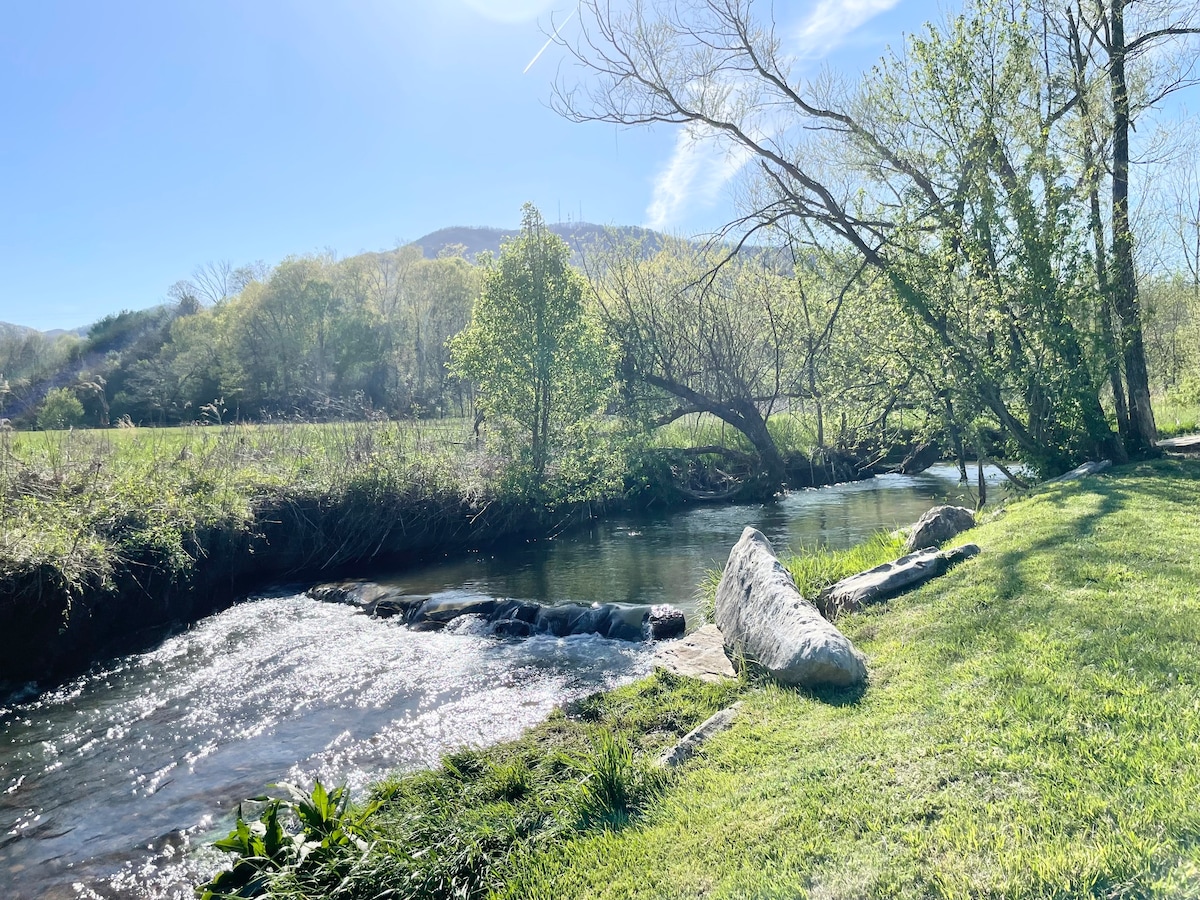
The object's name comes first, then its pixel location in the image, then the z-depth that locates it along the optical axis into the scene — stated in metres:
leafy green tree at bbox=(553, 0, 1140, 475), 12.05
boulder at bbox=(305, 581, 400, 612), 12.74
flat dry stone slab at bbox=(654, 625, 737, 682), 7.12
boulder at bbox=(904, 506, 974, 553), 9.77
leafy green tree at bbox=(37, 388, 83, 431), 23.57
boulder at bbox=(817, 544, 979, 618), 7.70
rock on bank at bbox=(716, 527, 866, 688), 5.68
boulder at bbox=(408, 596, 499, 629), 11.34
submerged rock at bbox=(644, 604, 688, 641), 10.03
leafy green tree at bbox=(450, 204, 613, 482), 18.19
